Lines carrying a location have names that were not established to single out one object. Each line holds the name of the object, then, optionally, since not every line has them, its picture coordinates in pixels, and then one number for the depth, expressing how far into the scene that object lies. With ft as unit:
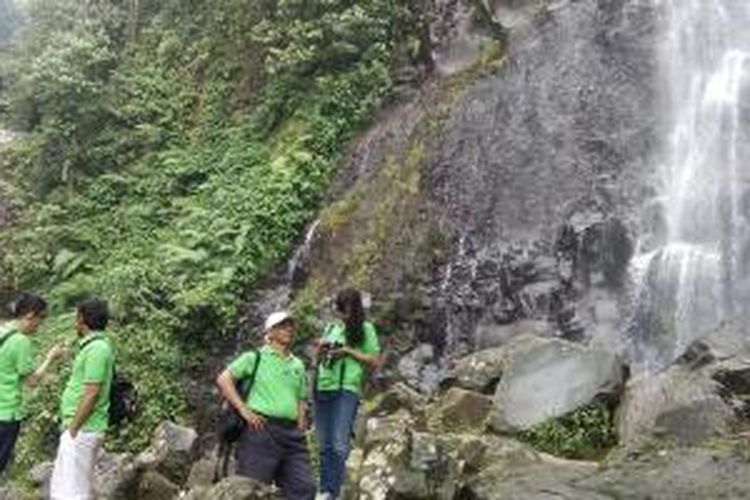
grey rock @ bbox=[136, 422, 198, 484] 39.09
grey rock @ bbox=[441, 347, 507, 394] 38.38
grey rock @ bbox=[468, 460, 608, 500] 22.31
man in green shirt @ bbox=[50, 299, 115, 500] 27.20
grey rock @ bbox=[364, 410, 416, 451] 31.09
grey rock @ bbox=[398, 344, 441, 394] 50.19
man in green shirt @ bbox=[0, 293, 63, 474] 29.48
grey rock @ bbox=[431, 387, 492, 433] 35.06
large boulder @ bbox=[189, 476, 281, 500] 24.80
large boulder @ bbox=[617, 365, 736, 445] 27.76
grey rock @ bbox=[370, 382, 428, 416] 39.34
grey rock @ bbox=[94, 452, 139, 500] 37.11
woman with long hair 29.96
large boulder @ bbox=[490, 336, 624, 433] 33.19
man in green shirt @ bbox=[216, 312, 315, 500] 26.71
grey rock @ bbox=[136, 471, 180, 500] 37.09
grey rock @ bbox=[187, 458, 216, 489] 35.19
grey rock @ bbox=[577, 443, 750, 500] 21.90
